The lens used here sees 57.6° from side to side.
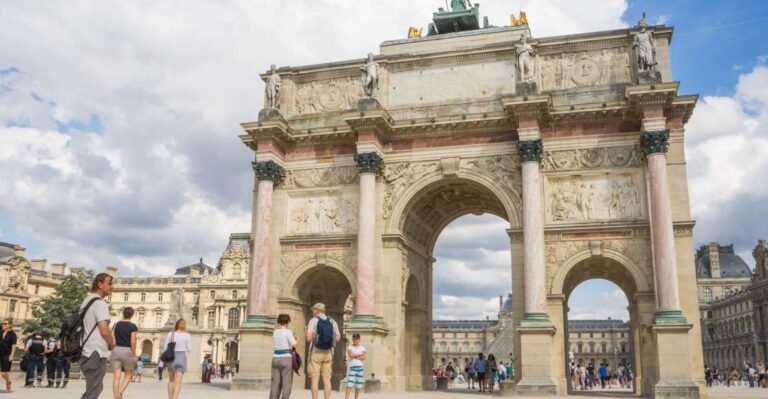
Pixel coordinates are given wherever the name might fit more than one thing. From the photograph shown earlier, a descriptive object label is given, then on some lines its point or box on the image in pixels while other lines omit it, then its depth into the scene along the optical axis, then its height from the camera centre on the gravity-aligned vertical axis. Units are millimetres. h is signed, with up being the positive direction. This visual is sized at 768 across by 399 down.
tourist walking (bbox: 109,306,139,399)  10984 +124
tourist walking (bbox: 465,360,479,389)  33594 -274
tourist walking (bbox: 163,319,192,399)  12077 +84
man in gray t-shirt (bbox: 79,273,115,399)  8234 +217
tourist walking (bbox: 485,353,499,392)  29859 -187
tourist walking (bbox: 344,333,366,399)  12992 -27
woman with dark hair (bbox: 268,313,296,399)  11148 +7
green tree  58875 +4515
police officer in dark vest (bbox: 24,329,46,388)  18750 +174
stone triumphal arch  23031 +6456
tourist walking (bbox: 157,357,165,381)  33069 -450
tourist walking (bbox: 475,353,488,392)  28406 -204
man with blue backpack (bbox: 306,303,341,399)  11977 +335
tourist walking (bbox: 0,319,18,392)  15891 +185
